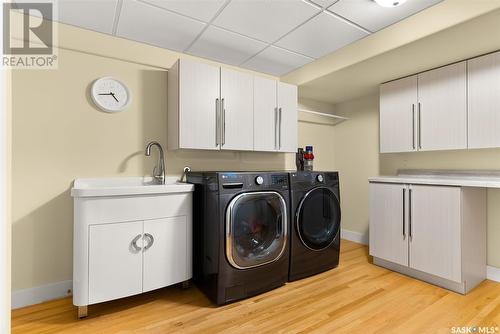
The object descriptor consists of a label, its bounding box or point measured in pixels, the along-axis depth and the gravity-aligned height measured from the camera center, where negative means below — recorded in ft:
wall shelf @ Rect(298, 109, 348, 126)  11.22 +2.45
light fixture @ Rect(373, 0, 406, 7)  5.62 +3.89
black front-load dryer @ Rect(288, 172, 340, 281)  7.11 -1.67
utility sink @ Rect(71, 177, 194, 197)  5.21 -0.46
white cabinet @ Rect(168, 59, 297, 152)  7.16 +1.91
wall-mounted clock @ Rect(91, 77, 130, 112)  6.89 +2.16
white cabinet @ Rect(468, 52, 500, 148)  6.63 +1.93
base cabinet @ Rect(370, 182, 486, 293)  6.41 -1.83
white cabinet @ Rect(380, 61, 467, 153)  7.30 +1.93
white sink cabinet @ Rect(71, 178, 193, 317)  5.24 -1.67
